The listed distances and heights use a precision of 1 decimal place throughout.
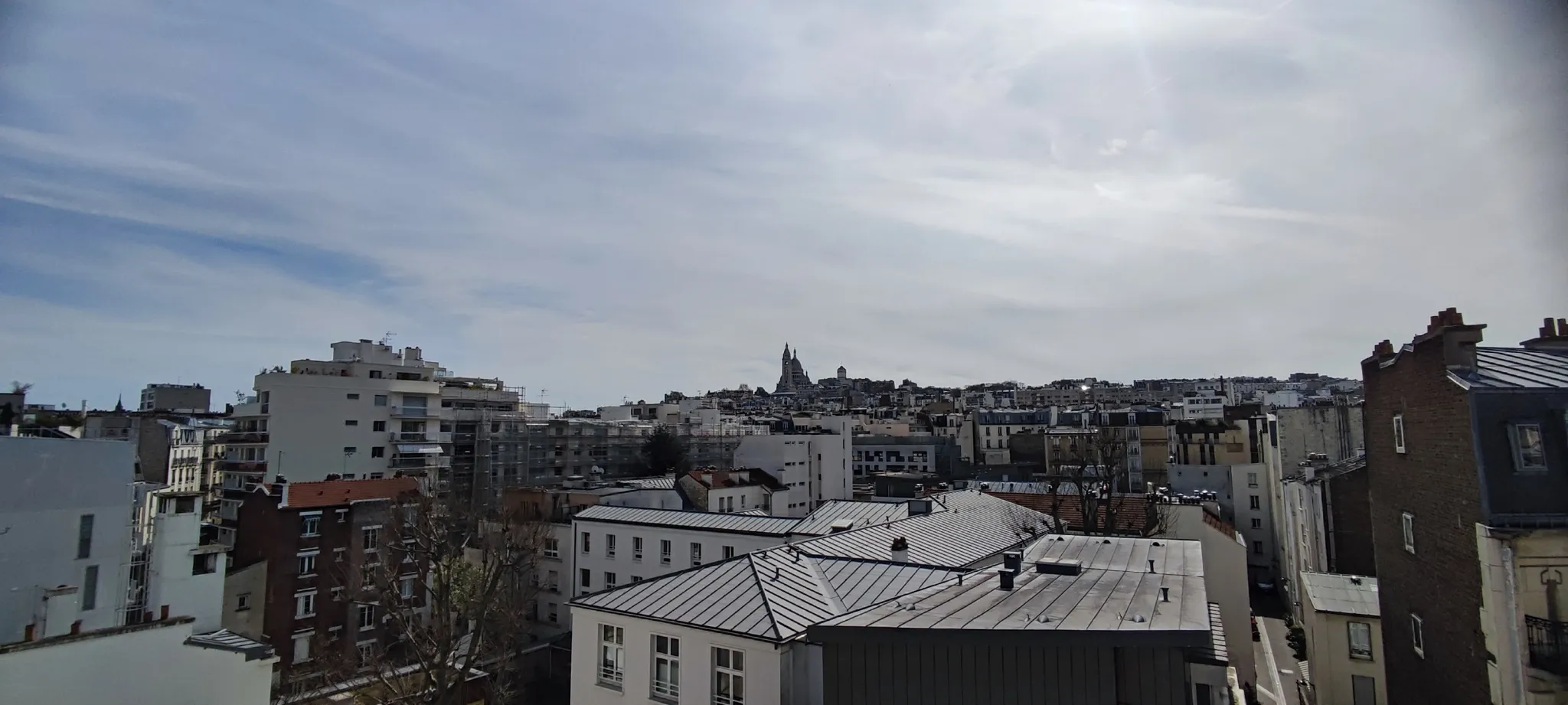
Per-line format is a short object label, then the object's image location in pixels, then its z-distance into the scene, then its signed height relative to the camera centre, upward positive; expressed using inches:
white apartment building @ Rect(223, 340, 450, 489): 2005.4 +53.9
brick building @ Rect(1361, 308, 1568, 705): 386.6 -41.8
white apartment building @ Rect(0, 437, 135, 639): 683.4 -82.8
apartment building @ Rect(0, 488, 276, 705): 568.7 -172.8
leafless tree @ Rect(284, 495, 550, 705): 671.1 -196.2
